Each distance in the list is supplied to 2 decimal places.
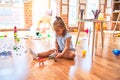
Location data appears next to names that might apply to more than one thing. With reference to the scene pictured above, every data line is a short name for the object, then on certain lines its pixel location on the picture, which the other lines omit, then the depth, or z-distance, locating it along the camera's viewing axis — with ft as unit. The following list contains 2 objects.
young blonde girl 4.31
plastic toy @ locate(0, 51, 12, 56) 4.72
